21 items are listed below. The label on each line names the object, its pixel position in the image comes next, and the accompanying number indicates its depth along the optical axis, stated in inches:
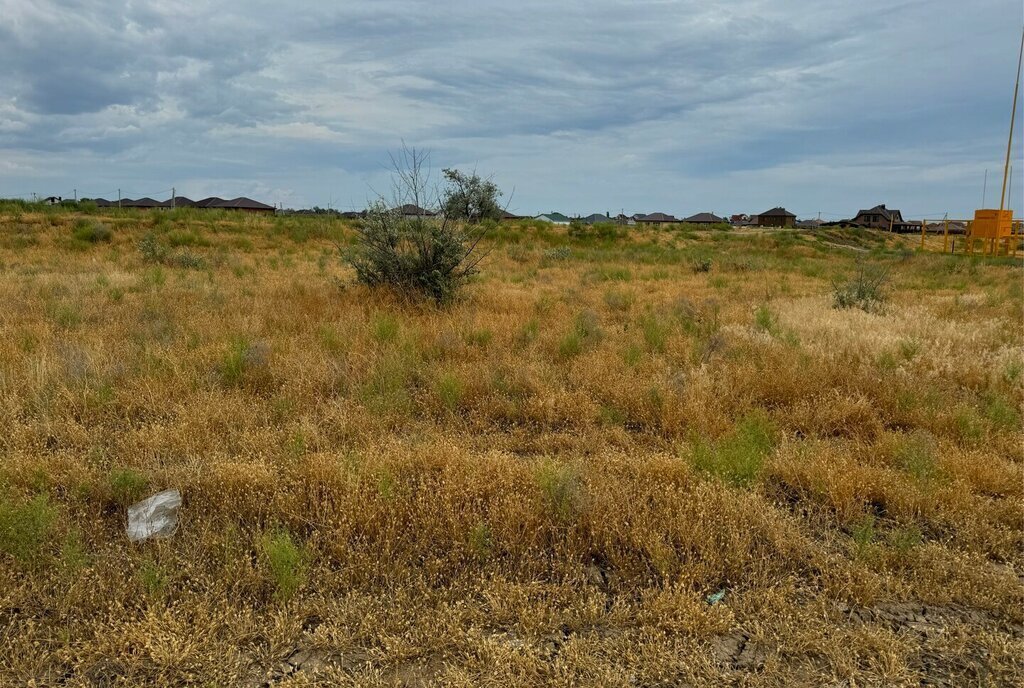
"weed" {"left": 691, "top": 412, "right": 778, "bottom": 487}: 136.9
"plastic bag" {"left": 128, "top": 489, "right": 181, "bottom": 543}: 112.7
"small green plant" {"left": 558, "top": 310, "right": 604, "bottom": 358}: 243.9
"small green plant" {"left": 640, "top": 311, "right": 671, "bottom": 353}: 259.6
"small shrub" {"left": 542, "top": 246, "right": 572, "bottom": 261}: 780.9
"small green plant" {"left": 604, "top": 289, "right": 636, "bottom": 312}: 380.3
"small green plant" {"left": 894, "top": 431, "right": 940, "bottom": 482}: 140.3
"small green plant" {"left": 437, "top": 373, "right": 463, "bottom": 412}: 182.7
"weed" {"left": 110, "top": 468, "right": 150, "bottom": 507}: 123.9
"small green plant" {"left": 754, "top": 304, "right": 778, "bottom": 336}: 288.0
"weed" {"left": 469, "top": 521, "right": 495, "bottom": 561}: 110.3
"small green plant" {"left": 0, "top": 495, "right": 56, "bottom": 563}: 105.2
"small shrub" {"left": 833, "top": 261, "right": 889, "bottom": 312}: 376.8
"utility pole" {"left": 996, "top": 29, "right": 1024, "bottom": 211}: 695.7
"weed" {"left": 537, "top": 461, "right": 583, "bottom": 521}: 120.7
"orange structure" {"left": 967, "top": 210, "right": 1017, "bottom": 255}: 912.3
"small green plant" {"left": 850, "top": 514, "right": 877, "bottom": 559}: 112.6
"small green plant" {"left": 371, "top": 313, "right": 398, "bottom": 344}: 256.6
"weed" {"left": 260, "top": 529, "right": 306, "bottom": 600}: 100.8
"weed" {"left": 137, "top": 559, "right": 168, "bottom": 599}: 98.1
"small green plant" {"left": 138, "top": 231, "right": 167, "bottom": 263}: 600.1
